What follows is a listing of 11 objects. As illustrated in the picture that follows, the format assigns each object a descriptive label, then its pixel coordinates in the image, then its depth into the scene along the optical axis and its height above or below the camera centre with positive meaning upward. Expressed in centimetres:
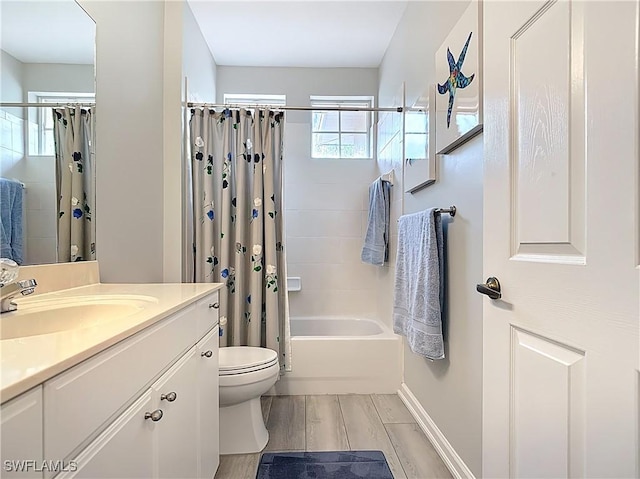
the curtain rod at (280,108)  229 +83
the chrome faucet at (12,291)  98 -15
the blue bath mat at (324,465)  164 -105
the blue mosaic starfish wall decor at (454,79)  148 +67
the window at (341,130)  336 +96
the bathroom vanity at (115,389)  52 -29
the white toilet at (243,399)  177 -79
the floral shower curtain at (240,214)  230 +14
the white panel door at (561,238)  59 +0
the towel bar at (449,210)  164 +12
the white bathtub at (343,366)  253 -88
